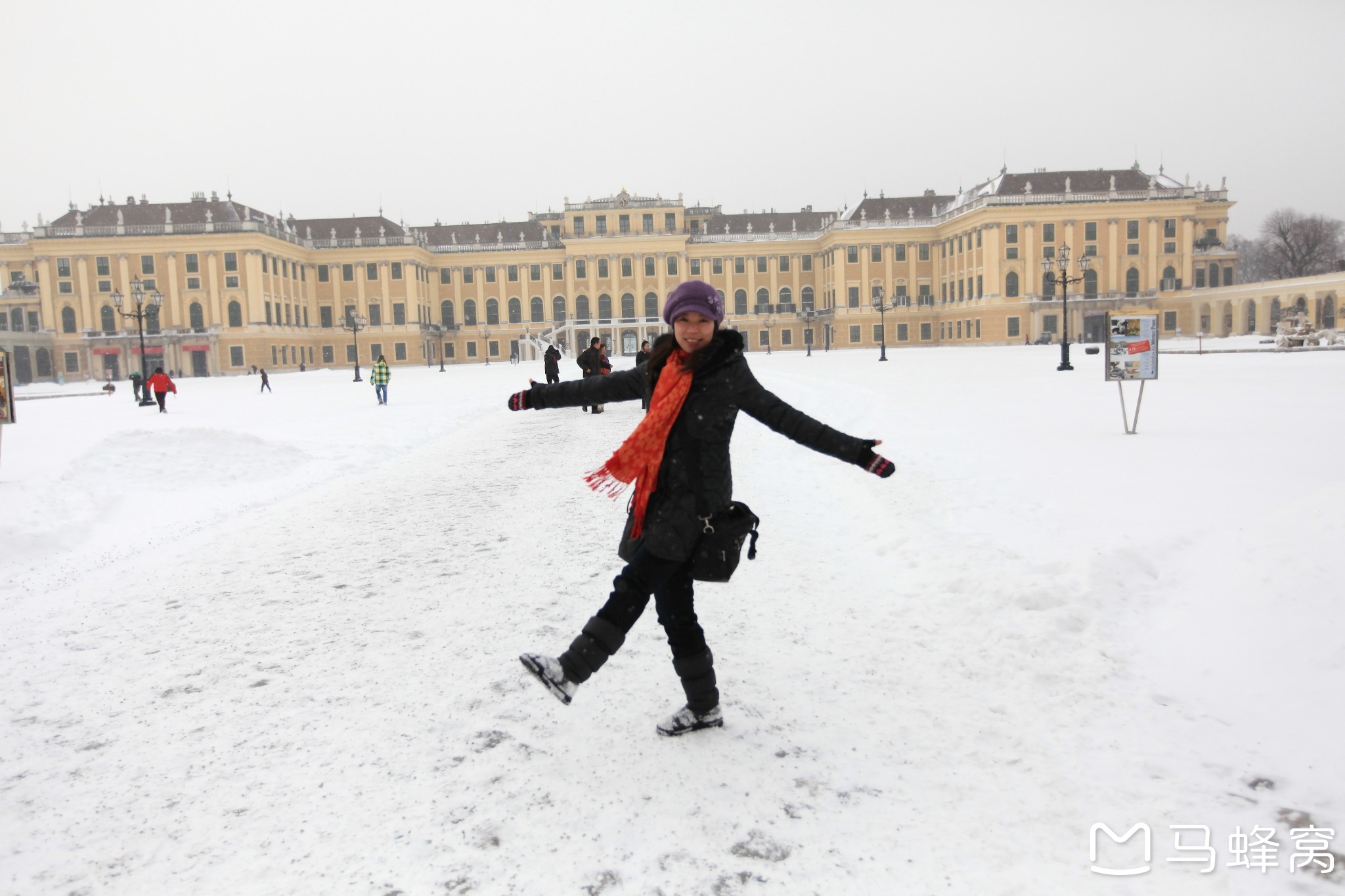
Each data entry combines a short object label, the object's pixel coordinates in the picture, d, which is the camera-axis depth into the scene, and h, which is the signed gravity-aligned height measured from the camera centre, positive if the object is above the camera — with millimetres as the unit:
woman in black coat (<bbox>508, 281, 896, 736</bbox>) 3180 -345
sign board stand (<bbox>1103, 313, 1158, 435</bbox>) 10930 +5
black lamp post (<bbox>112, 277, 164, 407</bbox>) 32781 +3819
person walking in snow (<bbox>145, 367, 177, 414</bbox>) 21000 +186
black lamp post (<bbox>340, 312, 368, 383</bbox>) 40962 +3130
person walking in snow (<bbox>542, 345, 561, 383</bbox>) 18766 +259
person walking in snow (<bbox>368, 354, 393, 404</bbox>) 21969 +131
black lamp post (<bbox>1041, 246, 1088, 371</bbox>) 27359 +3020
